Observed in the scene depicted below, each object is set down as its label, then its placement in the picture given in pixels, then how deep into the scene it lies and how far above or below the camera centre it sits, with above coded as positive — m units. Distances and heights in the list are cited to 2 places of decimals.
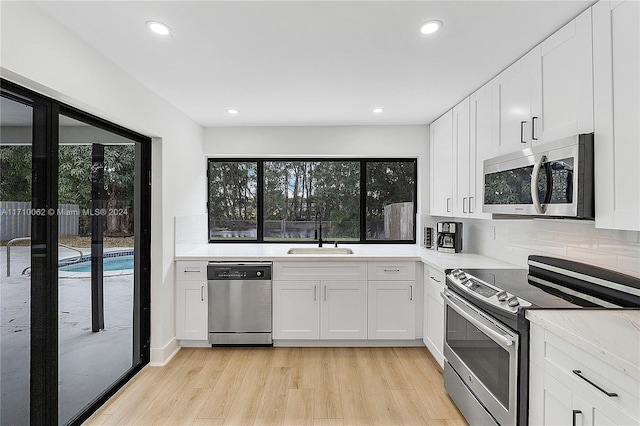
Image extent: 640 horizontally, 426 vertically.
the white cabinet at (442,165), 3.28 +0.48
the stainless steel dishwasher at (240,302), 3.28 -0.86
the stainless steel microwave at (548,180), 1.57 +0.17
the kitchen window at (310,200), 4.19 +0.15
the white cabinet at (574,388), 1.10 -0.64
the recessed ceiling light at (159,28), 1.76 +0.96
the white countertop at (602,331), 1.09 -0.45
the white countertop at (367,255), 2.89 -0.41
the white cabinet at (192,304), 3.29 -0.88
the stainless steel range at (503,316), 1.63 -0.57
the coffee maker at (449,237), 3.41 -0.25
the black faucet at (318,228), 4.12 -0.20
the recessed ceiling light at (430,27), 1.76 +0.97
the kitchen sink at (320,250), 3.77 -0.42
